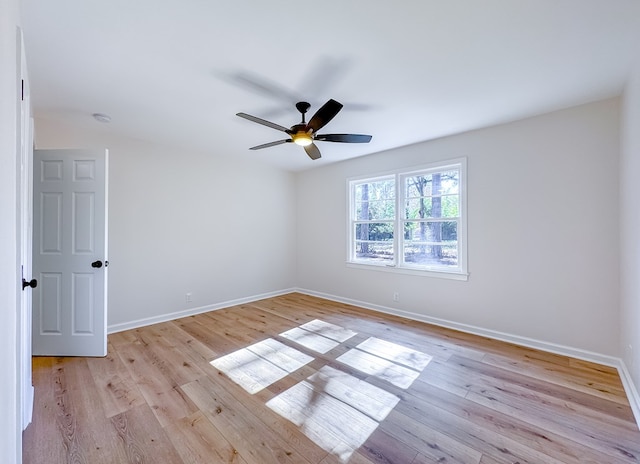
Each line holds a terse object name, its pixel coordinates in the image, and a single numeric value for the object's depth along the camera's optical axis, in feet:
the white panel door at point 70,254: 9.21
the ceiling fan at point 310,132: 7.74
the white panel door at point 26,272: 5.46
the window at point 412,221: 12.17
